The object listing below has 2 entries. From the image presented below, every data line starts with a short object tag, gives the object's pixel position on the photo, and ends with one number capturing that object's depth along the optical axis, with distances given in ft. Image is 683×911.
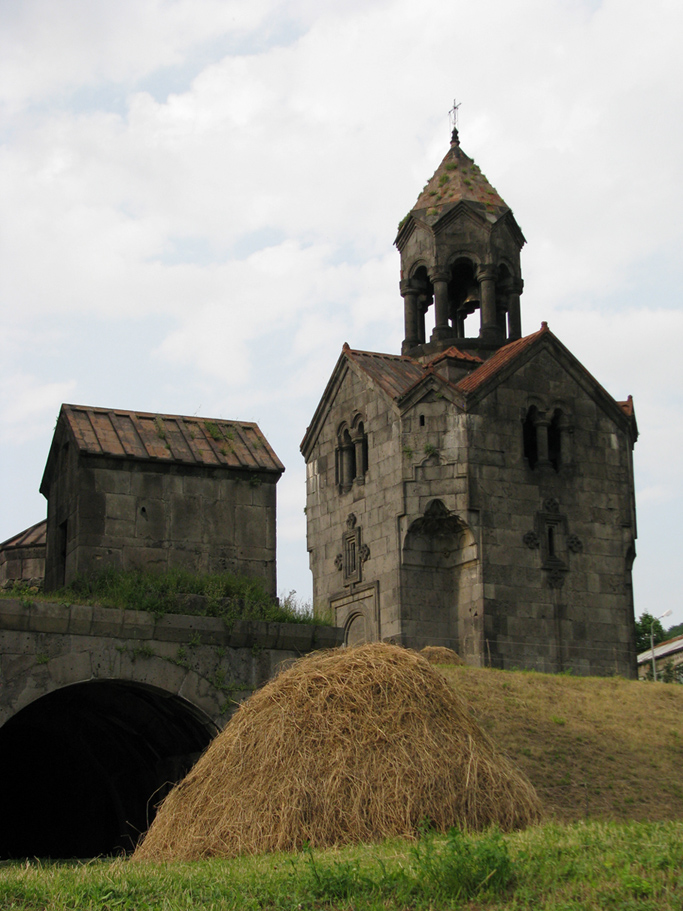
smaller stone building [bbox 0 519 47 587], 97.50
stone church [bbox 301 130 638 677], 86.17
